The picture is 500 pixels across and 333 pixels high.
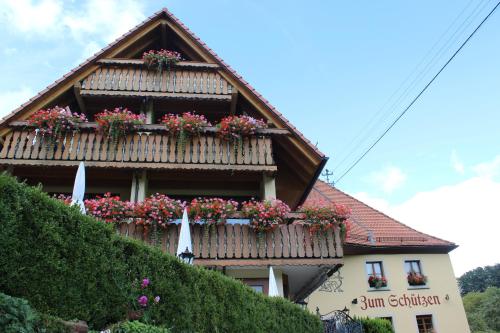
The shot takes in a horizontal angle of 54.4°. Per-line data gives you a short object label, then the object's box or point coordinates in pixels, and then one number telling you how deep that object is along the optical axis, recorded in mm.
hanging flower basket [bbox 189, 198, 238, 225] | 11141
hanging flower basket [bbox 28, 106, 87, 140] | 12016
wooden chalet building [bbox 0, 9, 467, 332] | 11344
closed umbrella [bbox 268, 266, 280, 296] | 10461
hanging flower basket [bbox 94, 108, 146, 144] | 12211
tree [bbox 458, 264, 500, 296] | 75875
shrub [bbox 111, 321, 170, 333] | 4855
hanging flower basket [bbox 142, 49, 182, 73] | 13977
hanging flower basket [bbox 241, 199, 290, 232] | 11227
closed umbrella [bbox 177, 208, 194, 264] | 8943
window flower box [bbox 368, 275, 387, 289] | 20547
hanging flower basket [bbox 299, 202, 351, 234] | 11539
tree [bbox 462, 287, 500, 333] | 48656
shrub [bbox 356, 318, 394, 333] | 14836
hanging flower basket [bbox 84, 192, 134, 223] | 10912
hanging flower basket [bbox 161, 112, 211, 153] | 12492
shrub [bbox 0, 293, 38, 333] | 3521
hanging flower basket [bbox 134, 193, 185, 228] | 10930
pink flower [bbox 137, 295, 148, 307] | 5484
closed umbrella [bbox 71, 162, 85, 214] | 9016
